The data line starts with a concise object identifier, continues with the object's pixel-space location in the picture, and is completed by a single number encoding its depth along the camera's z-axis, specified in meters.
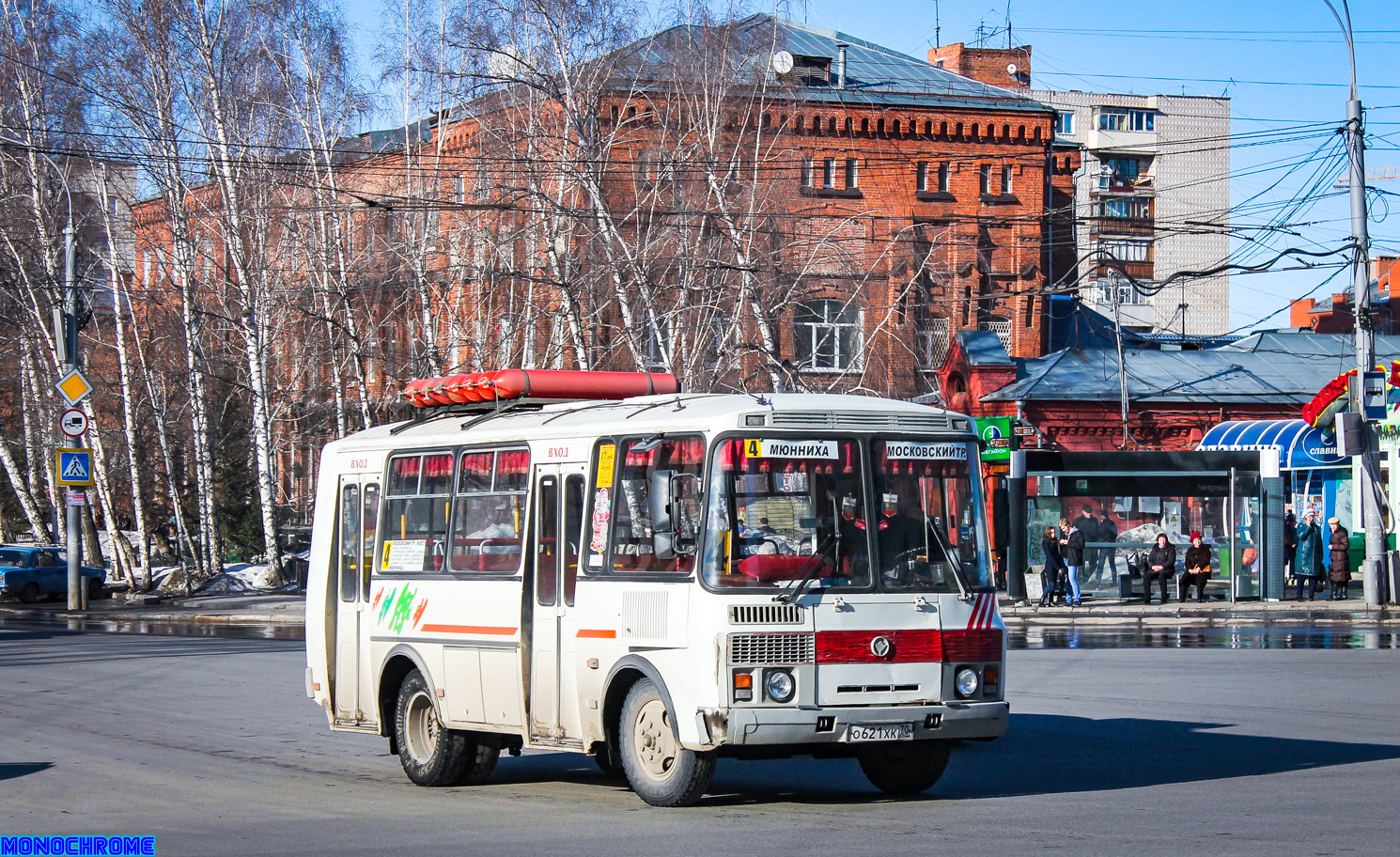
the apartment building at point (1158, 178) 87.37
